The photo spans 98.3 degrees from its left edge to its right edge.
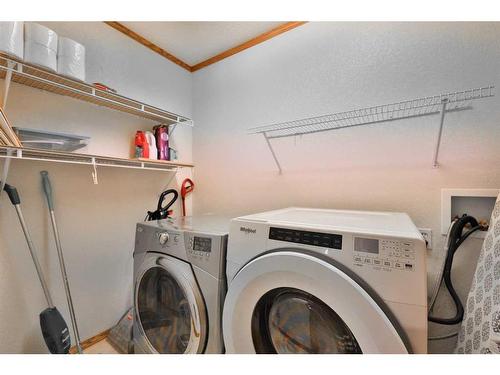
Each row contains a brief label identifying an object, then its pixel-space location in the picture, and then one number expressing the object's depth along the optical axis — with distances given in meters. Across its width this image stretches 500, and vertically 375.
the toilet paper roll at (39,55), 1.05
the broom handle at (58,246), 1.30
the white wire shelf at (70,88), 1.05
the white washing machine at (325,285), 0.64
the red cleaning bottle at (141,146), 1.66
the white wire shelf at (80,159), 1.07
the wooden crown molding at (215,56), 1.66
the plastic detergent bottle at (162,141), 1.77
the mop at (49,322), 1.18
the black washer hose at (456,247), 1.05
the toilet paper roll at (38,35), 1.05
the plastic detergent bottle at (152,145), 1.69
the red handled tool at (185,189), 2.07
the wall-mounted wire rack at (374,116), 1.12
